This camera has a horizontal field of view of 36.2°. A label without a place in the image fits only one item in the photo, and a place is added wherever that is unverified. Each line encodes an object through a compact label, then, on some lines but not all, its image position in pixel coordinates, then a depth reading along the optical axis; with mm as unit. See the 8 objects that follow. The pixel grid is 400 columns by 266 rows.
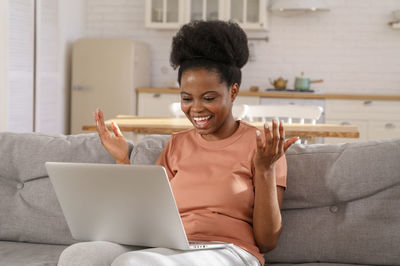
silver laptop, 1537
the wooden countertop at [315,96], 5570
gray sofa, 1974
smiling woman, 1760
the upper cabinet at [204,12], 6117
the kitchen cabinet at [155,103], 6012
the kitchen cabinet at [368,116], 5578
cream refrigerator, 5953
